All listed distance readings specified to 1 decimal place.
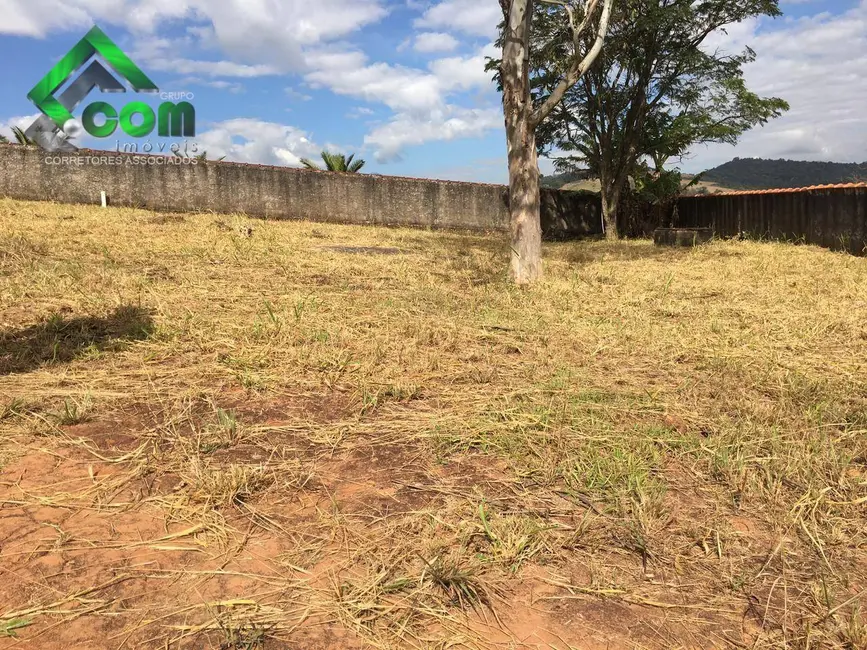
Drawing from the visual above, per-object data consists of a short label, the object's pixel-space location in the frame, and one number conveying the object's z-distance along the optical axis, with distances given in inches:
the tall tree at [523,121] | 282.8
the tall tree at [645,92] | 589.0
